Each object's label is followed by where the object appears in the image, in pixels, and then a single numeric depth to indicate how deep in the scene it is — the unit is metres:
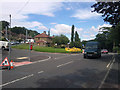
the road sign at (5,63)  7.22
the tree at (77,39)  48.61
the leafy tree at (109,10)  10.57
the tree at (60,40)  50.16
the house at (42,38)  57.43
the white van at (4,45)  18.58
